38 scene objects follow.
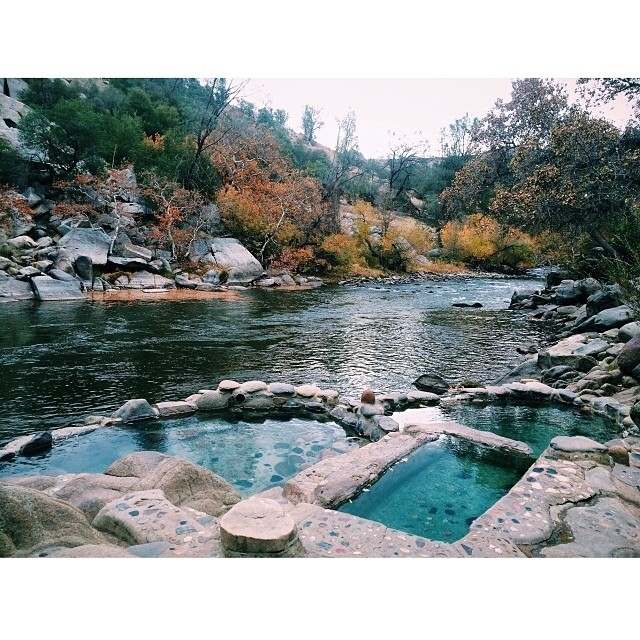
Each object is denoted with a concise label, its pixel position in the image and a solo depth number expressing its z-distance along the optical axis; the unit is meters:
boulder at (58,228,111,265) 13.17
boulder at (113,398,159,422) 4.61
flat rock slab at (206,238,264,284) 16.44
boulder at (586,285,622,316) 9.19
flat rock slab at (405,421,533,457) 4.01
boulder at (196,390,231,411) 4.95
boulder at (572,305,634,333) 7.65
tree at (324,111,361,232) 13.12
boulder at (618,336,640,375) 5.18
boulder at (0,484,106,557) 2.27
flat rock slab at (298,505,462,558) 2.36
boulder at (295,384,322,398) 5.19
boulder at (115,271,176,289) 13.52
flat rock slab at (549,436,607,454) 3.47
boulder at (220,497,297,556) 2.10
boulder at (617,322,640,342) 5.99
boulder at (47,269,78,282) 11.41
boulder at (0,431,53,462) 3.79
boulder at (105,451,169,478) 3.43
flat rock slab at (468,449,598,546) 2.56
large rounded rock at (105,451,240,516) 2.98
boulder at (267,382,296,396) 5.15
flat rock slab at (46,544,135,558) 2.26
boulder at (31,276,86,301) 10.44
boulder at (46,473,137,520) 2.82
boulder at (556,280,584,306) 11.96
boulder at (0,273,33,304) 9.77
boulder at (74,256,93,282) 12.70
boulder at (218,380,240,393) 5.06
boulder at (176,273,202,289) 14.66
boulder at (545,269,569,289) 13.36
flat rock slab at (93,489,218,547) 2.44
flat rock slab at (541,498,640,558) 2.42
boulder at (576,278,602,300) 11.28
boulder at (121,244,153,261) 14.76
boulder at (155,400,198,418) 4.74
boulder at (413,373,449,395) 5.77
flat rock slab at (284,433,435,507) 3.12
